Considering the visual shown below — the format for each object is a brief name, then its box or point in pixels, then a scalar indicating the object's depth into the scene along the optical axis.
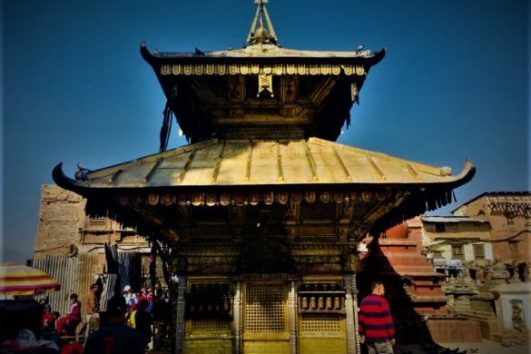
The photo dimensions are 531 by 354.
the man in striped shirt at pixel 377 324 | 6.43
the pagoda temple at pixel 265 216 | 6.65
